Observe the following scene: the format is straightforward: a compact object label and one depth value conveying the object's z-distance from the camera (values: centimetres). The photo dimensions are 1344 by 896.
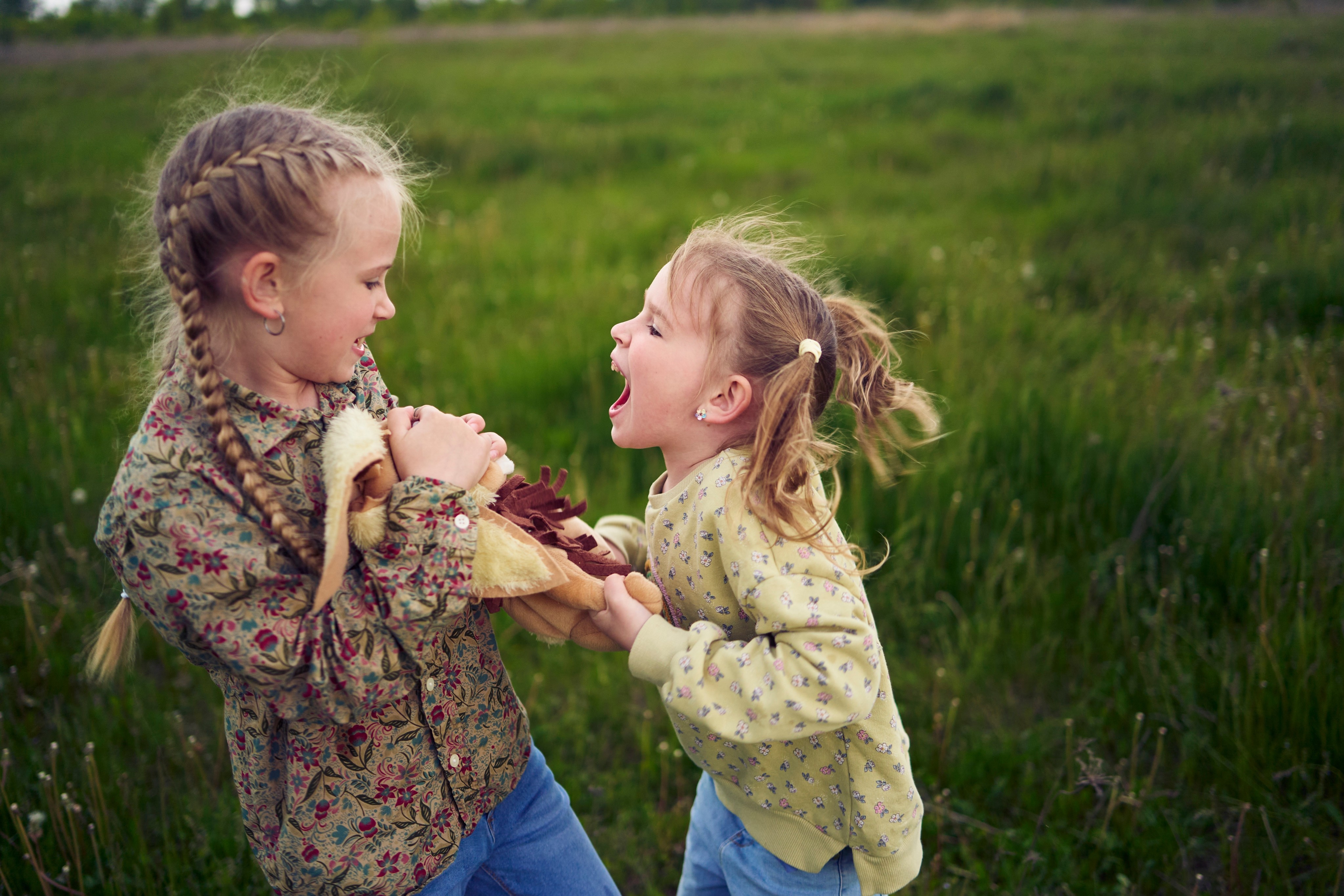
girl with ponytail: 142
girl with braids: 128
